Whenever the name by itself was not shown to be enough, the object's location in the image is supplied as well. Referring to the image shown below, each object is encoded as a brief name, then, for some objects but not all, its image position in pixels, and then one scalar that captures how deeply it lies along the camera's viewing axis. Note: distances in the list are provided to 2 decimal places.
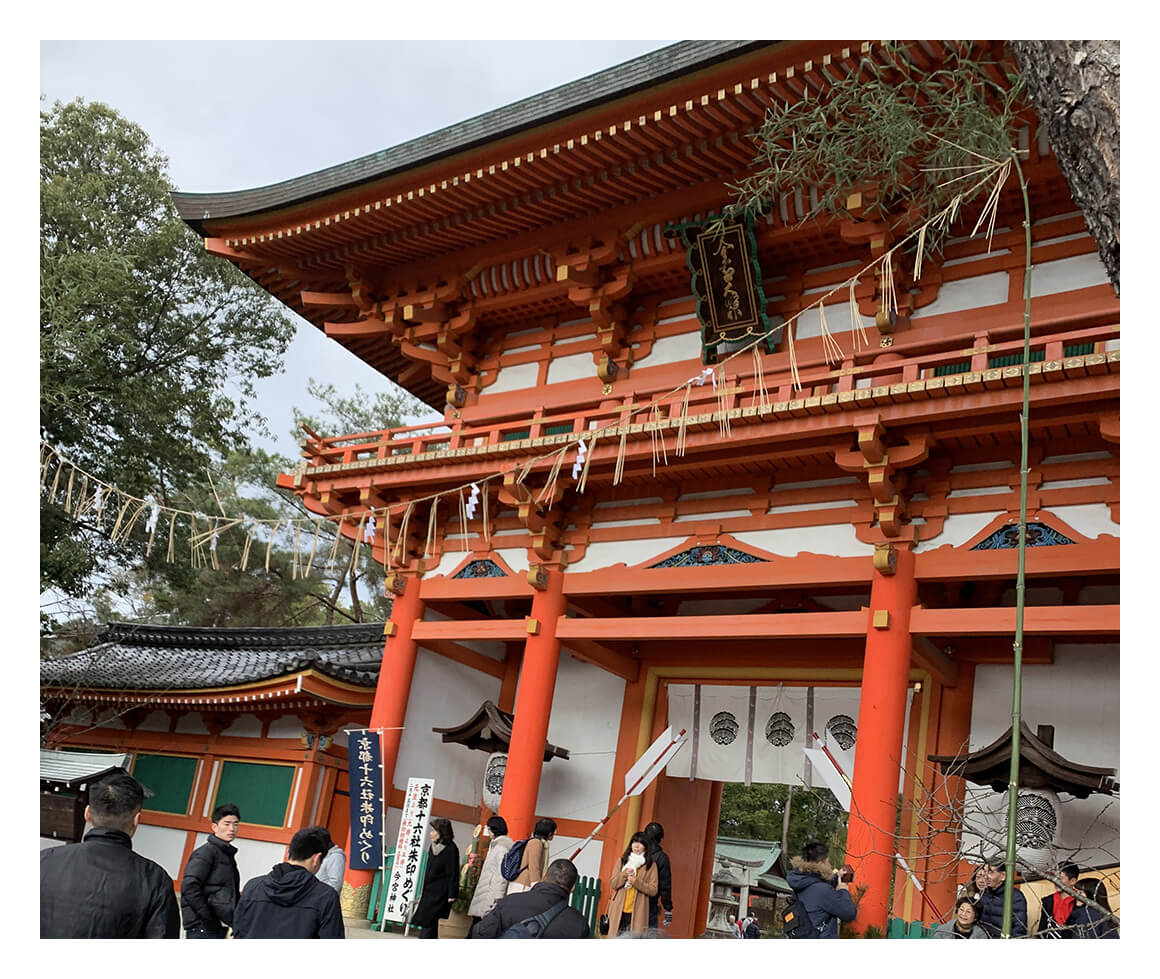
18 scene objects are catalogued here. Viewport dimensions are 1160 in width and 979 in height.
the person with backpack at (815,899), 5.12
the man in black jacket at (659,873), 7.07
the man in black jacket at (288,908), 3.78
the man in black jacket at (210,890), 4.54
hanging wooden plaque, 8.48
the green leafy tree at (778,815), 22.66
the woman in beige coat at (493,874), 7.54
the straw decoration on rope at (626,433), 6.84
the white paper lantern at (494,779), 9.32
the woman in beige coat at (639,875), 6.88
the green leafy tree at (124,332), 11.66
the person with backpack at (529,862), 6.96
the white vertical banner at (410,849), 7.88
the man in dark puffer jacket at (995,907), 5.17
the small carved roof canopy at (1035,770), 6.68
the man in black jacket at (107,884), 3.20
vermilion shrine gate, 7.05
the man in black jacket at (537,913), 4.38
